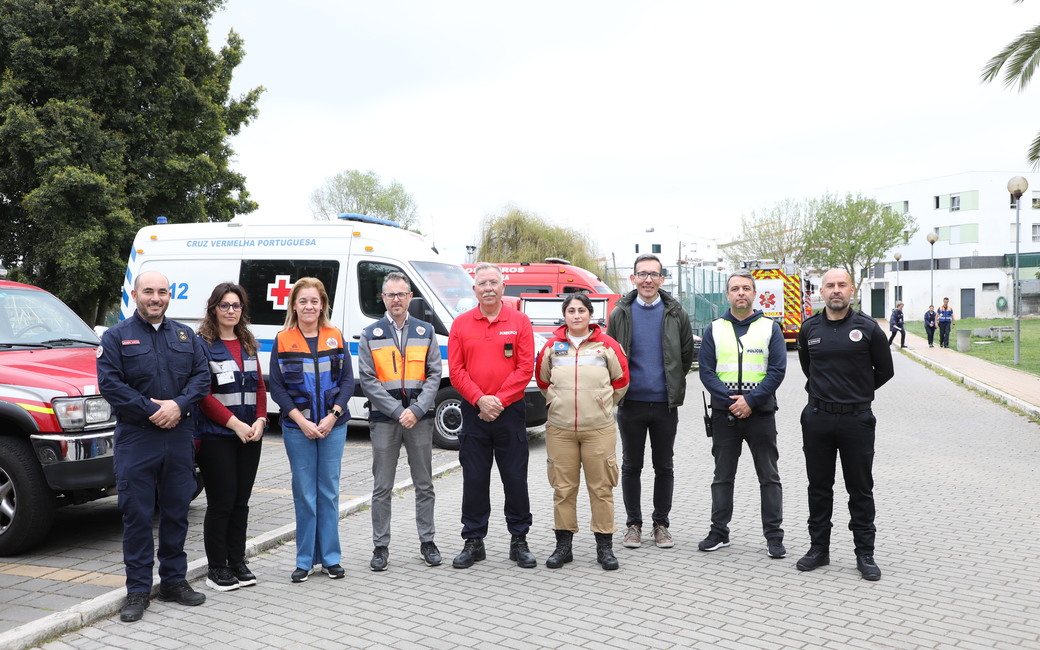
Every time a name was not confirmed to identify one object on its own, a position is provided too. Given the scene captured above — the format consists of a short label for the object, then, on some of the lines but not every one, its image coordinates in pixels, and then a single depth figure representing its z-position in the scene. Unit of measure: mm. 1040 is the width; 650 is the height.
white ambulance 10344
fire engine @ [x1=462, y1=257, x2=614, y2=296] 19656
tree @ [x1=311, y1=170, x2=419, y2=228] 65000
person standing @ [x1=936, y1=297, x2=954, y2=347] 31000
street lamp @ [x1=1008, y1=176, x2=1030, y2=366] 18750
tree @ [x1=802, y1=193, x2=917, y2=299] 59406
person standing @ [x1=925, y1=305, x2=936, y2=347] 32094
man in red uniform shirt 5645
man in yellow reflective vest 5793
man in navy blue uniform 4625
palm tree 13828
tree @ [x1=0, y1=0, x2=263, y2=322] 19453
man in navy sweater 5949
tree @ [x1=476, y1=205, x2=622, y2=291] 46312
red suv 5516
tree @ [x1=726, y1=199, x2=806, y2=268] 62062
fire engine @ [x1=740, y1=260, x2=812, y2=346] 27375
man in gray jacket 5609
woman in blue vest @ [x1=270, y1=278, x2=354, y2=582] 5270
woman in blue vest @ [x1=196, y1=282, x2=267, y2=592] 5039
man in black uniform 5422
